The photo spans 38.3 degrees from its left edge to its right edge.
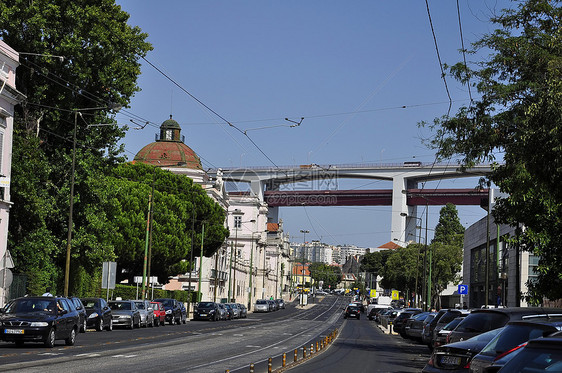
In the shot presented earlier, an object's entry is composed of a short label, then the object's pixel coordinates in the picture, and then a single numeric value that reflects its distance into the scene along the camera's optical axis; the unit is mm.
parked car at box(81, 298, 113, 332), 37312
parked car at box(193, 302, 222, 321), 61500
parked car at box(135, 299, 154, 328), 44197
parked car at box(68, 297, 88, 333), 27625
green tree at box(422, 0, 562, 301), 21141
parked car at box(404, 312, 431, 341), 38562
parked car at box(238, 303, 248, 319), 76231
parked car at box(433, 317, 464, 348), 20920
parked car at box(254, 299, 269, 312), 97562
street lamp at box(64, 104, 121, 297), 40188
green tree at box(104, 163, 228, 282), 61438
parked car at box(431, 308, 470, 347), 27766
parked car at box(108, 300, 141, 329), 41188
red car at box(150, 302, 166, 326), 47253
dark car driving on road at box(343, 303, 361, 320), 87875
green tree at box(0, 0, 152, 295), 41750
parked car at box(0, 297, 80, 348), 23703
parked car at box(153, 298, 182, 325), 51094
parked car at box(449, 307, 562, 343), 16469
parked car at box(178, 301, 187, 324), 53438
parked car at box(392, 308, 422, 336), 47109
